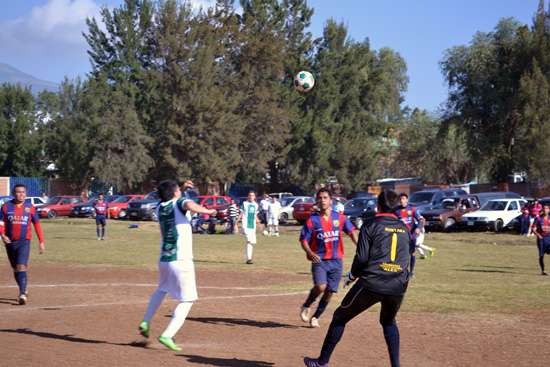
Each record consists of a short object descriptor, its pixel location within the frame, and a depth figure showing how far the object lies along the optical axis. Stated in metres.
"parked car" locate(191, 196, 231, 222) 37.31
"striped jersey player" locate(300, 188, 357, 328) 8.95
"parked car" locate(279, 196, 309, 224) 41.19
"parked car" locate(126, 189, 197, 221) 41.00
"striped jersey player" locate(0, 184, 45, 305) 10.94
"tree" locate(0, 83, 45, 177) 63.19
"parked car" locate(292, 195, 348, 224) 37.88
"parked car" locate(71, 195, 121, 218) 44.03
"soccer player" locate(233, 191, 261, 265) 18.55
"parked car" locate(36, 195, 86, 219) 44.53
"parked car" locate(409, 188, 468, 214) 34.59
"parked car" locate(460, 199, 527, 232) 31.53
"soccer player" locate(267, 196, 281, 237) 31.08
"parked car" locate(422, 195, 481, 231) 32.22
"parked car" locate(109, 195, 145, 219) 43.25
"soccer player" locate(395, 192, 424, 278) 13.89
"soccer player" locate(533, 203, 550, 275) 15.76
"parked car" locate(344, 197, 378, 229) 34.75
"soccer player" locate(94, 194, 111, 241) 26.52
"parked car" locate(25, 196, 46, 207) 47.38
